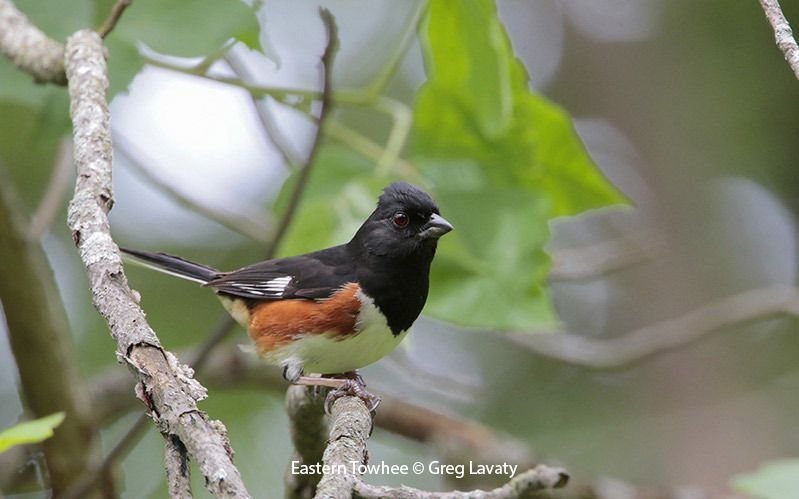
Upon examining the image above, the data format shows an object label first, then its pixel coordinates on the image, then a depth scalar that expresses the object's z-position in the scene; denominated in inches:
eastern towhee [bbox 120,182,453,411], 259.6
